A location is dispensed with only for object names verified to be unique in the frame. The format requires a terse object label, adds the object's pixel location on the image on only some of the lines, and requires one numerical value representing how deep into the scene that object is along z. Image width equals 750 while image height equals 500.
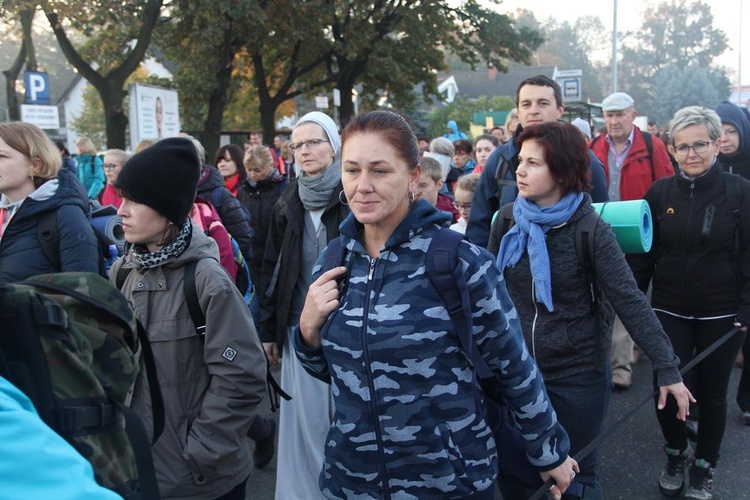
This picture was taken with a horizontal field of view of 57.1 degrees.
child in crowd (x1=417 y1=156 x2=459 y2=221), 5.51
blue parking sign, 18.22
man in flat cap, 5.91
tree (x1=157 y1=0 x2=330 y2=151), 20.50
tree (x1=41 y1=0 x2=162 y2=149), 17.39
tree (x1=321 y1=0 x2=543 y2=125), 25.80
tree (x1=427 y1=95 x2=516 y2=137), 47.12
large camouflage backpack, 1.08
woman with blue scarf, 2.95
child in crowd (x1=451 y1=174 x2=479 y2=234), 5.86
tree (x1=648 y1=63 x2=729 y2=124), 63.34
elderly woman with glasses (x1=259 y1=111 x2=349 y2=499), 3.75
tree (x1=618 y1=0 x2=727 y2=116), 95.69
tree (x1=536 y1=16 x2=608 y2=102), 102.31
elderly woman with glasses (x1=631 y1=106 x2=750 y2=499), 3.98
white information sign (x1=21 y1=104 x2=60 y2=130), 18.55
